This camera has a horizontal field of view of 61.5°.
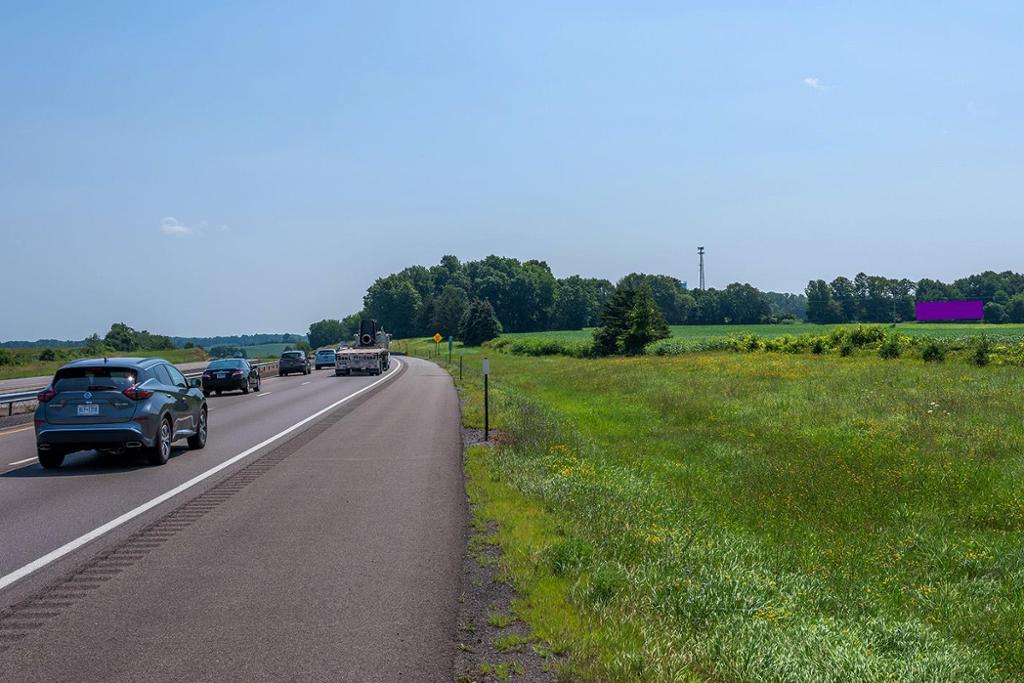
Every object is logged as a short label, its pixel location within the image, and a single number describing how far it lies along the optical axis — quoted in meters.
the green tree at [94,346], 78.12
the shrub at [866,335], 54.09
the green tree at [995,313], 124.31
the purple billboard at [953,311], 123.44
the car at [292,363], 58.88
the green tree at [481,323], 145.00
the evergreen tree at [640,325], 76.06
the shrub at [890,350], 48.28
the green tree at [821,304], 161.25
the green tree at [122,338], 109.63
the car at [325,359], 71.19
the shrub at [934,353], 44.10
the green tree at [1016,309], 121.44
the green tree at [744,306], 167.62
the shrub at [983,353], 39.88
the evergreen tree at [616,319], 77.81
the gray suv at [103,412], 13.38
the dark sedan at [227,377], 36.25
